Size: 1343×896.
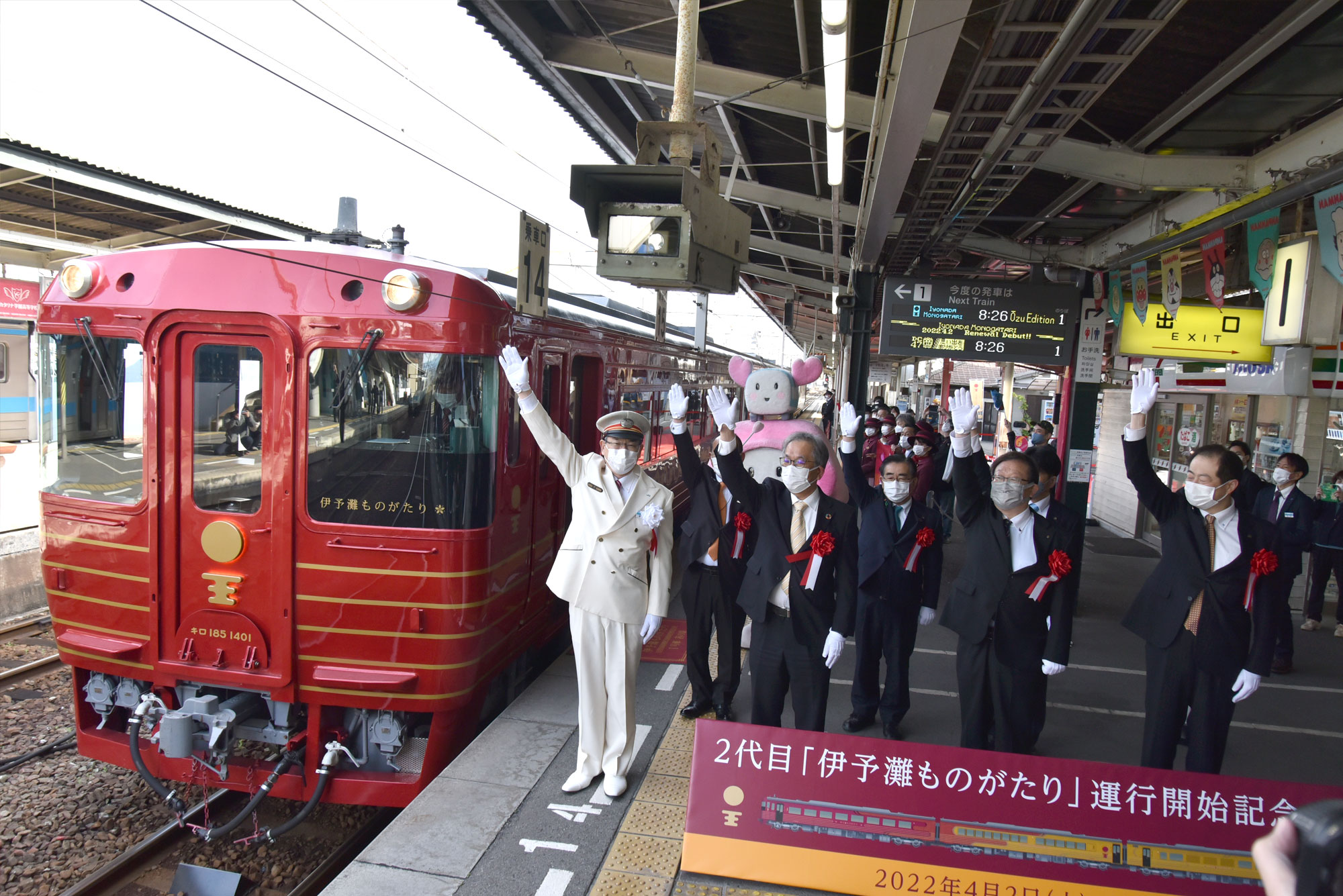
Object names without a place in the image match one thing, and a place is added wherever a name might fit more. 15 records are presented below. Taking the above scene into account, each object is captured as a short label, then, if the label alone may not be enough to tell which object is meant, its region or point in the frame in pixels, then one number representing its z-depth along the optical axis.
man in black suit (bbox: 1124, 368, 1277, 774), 3.87
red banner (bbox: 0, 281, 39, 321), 13.30
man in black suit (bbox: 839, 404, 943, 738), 4.90
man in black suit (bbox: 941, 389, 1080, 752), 4.02
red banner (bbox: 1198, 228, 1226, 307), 5.99
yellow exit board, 7.52
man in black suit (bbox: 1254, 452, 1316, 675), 6.45
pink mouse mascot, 6.57
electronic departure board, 8.07
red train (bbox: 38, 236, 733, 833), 4.20
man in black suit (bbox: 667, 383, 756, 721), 4.84
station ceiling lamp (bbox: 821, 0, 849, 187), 3.69
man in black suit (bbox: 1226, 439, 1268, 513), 3.97
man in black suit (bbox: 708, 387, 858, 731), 4.01
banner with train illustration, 3.11
